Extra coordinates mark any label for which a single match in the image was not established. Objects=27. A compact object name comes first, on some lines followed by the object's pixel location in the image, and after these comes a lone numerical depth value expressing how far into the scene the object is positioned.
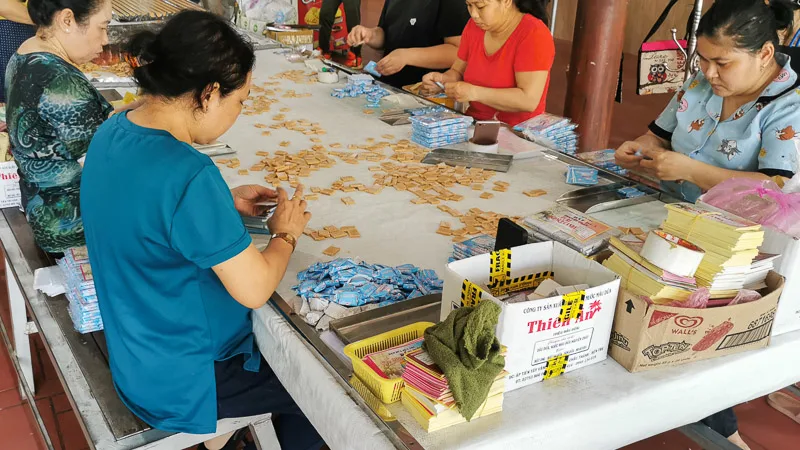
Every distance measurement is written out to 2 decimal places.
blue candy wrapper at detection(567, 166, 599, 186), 2.40
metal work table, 1.22
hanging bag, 3.70
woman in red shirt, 3.12
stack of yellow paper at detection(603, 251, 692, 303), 1.30
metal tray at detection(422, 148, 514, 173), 2.57
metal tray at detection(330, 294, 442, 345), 1.47
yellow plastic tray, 1.21
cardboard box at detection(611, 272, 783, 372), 1.26
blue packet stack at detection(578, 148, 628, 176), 2.61
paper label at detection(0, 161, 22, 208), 2.76
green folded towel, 1.13
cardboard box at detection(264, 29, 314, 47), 5.07
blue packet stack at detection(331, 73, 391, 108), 3.54
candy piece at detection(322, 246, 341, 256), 1.88
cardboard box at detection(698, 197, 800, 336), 1.39
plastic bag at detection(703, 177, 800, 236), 1.42
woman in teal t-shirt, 1.39
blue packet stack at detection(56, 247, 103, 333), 2.00
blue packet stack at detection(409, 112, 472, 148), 2.77
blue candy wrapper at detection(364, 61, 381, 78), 4.01
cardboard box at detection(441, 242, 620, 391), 1.20
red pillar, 4.60
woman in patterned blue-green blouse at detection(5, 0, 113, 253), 2.23
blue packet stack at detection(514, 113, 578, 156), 2.81
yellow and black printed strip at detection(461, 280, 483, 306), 1.24
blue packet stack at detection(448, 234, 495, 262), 1.78
